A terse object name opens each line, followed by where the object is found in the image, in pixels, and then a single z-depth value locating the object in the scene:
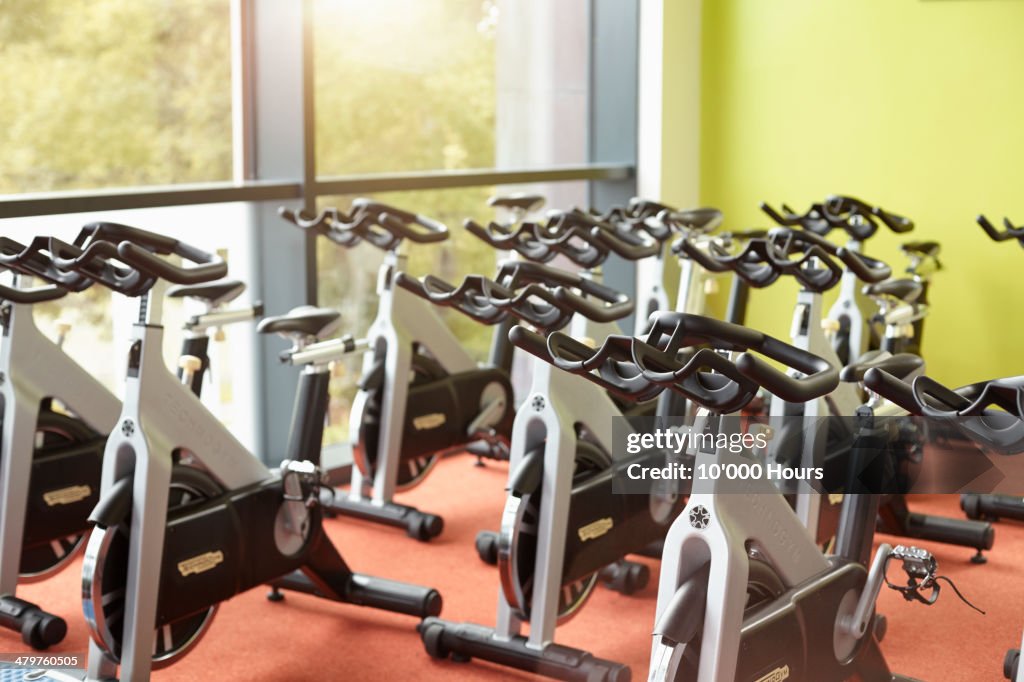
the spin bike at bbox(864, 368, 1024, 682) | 1.80
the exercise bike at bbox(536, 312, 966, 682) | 1.87
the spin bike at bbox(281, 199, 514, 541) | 3.95
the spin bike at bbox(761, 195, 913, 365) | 4.13
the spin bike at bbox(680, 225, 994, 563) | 3.22
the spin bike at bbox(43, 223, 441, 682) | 2.63
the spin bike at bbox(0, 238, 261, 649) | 3.08
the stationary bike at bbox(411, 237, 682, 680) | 2.82
